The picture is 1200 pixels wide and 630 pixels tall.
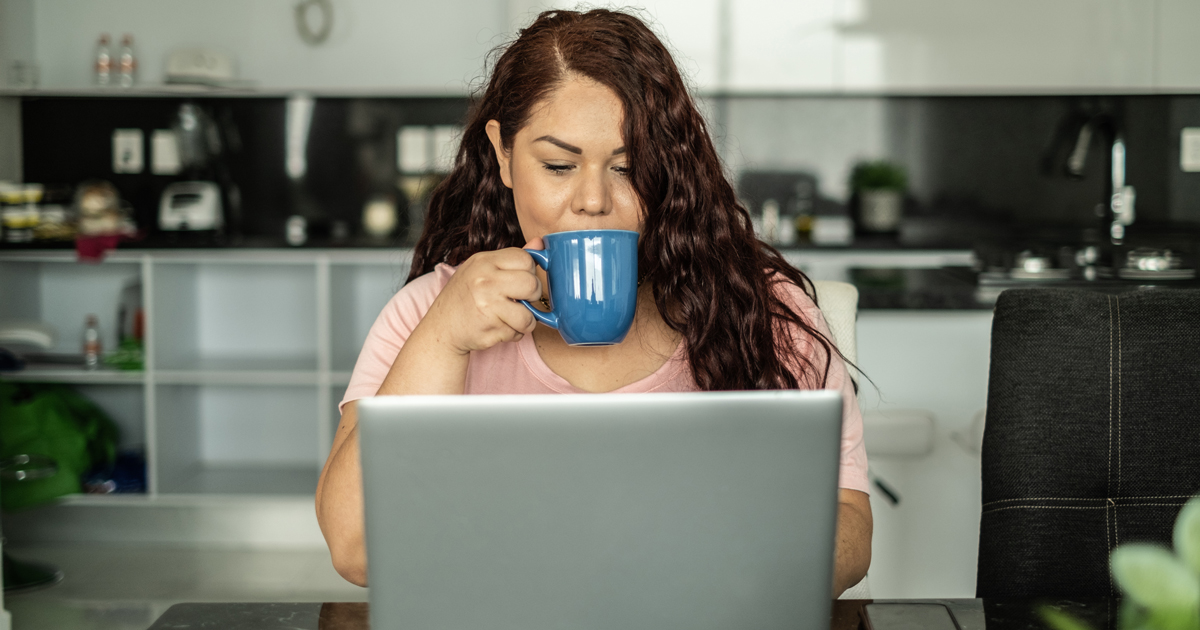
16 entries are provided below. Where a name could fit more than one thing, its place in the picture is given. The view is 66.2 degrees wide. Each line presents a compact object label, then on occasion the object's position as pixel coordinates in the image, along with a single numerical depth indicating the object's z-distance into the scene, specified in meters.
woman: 0.99
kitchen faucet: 3.48
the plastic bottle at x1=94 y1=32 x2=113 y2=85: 3.28
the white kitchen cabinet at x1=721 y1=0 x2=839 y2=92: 3.18
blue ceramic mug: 0.76
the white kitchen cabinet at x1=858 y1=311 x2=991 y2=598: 1.86
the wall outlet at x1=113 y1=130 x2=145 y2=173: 3.50
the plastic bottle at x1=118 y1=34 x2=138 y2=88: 3.30
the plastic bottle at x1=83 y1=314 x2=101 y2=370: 3.02
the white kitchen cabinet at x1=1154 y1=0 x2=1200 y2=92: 3.14
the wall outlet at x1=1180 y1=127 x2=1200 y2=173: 3.50
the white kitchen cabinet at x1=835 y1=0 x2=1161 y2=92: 3.15
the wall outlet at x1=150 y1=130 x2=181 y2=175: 3.48
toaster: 3.21
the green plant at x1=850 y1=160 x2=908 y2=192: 3.39
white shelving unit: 2.99
